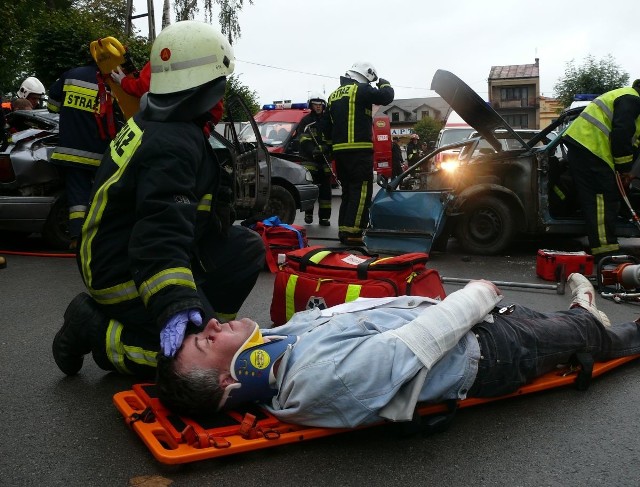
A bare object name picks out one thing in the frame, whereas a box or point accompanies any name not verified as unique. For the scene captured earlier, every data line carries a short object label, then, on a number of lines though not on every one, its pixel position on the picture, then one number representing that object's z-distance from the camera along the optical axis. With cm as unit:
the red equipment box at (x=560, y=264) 605
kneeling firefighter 275
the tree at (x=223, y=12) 2808
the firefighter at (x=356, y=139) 798
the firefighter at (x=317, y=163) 1069
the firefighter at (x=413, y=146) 2234
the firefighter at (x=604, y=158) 628
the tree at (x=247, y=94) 2655
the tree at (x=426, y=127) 5834
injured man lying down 258
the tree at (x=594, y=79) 2941
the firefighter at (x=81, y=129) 625
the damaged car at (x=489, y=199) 708
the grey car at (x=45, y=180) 709
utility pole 2045
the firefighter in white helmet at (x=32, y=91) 1015
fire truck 1332
